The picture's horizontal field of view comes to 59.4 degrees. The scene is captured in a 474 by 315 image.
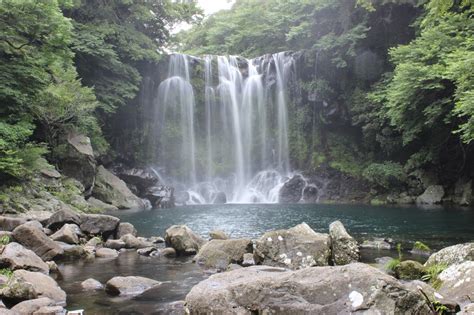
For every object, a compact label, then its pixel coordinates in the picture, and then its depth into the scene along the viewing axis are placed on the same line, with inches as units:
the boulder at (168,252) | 454.6
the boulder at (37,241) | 376.8
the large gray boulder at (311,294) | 181.3
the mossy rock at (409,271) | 315.9
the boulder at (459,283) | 217.5
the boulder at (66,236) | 456.4
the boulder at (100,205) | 938.5
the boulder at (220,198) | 1316.8
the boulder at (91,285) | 304.5
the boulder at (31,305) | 223.8
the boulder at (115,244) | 494.6
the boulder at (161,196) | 1170.0
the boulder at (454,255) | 294.6
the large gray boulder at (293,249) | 343.6
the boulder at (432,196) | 1108.8
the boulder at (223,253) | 384.2
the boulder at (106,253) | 440.1
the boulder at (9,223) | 442.6
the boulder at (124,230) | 553.3
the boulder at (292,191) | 1326.3
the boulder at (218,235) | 490.0
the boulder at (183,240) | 460.1
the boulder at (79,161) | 947.3
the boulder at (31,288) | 246.2
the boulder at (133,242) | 500.9
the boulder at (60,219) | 514.3
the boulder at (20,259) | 300.2
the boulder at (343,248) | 354.3
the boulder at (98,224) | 525.0
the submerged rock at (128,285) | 294.0
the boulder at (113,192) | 1051.9
